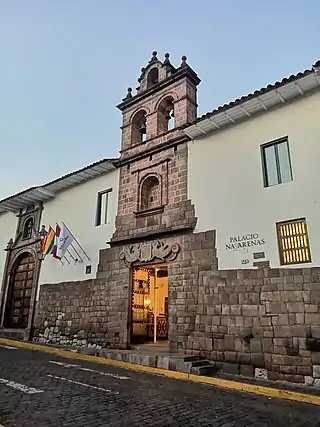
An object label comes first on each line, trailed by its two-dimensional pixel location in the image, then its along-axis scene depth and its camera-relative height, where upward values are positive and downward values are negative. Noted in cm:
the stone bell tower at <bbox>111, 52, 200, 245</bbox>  1063 +543
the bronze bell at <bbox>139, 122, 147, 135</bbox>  1292 +697
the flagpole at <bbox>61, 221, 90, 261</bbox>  1254 +275
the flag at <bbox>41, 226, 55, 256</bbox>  1310 +278
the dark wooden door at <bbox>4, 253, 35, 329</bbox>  1459 +102
